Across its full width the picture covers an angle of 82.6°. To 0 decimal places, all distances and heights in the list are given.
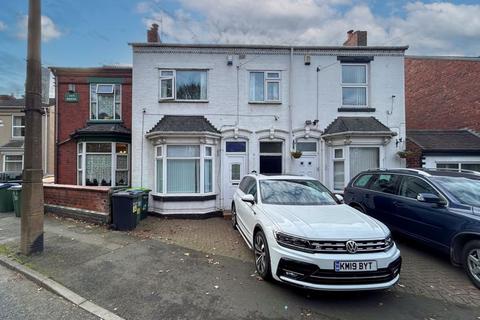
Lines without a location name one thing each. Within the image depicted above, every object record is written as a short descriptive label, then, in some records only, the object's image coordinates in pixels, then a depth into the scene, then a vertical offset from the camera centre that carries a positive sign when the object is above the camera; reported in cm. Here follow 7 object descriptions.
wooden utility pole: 550 +34
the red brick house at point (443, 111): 1096 +275
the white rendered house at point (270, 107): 1054 +224
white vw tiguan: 368 -125
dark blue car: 458 -91
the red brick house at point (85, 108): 1230 +253
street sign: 1238 +301
